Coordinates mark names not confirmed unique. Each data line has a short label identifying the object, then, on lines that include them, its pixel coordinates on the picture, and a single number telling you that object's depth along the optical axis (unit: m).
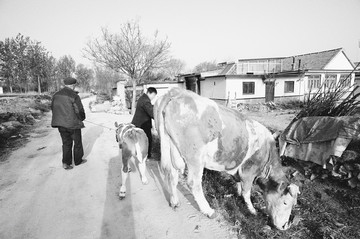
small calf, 3.49
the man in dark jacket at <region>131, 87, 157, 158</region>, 4.57
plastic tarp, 3.52
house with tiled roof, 19.58
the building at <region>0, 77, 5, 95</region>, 38.16
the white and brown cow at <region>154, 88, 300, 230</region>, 2.75
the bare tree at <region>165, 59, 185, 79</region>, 58.87
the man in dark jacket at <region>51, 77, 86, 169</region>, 4.33
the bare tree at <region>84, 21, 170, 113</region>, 17.38
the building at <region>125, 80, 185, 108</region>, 19.75
